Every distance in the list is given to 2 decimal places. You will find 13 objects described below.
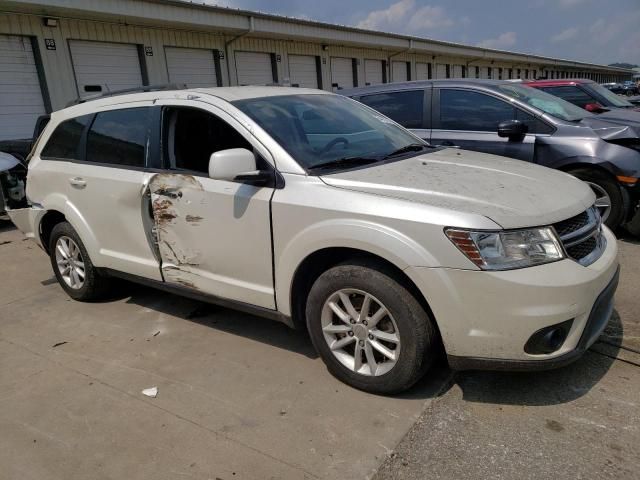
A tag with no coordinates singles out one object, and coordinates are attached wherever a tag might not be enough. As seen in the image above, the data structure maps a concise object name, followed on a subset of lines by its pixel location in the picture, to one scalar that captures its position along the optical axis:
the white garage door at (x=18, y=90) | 10.27
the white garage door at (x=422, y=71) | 25.39
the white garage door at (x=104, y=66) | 11.45
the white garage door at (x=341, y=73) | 19.34
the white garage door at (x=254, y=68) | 15.52
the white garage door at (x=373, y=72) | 21.36
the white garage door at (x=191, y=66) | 13.55
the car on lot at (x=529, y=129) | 5.25
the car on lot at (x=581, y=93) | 8.88
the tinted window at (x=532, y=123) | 5.51
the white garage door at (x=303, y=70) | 17.39
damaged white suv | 2.47
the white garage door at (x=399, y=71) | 23.29
